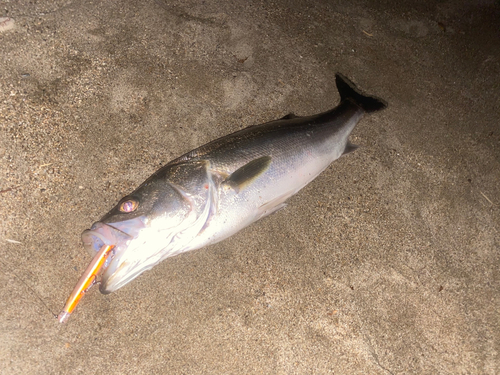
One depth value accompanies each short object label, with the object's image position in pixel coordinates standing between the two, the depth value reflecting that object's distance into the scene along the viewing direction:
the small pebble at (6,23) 0.60
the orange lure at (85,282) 0.48
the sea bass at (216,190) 0.47
